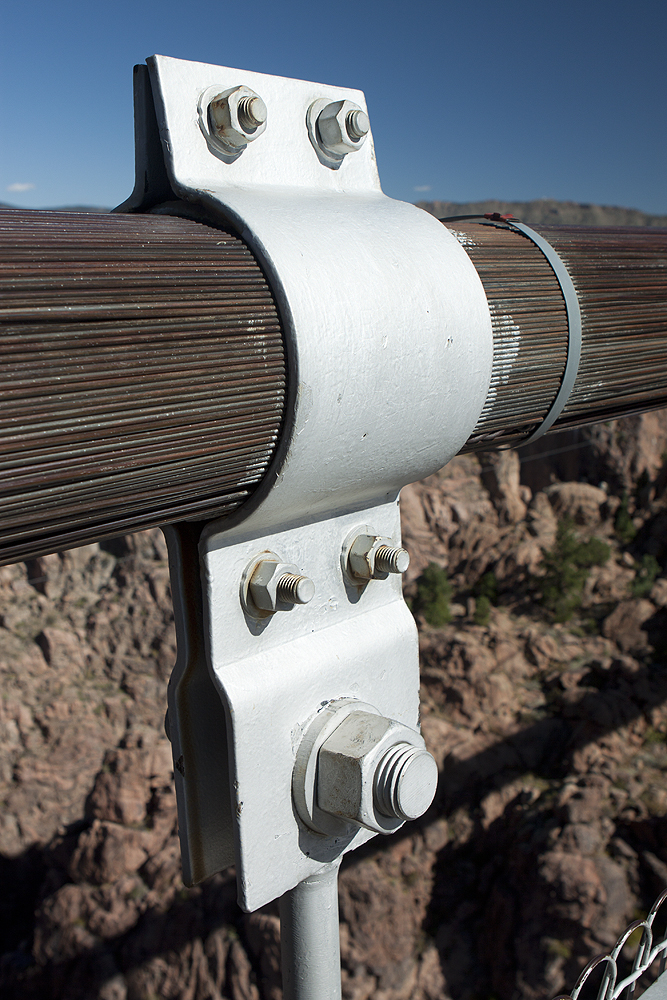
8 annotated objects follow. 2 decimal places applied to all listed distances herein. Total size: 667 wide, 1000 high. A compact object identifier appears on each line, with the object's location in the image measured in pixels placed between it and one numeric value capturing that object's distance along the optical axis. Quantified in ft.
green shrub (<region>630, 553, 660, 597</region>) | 29.89
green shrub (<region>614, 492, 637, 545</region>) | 33.81
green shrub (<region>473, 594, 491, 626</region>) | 30.07
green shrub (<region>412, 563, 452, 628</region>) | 30.78
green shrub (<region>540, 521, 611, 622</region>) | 30.19
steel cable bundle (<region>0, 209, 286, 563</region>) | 1.50
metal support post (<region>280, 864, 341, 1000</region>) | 2.71
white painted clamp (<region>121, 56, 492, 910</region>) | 1.96
